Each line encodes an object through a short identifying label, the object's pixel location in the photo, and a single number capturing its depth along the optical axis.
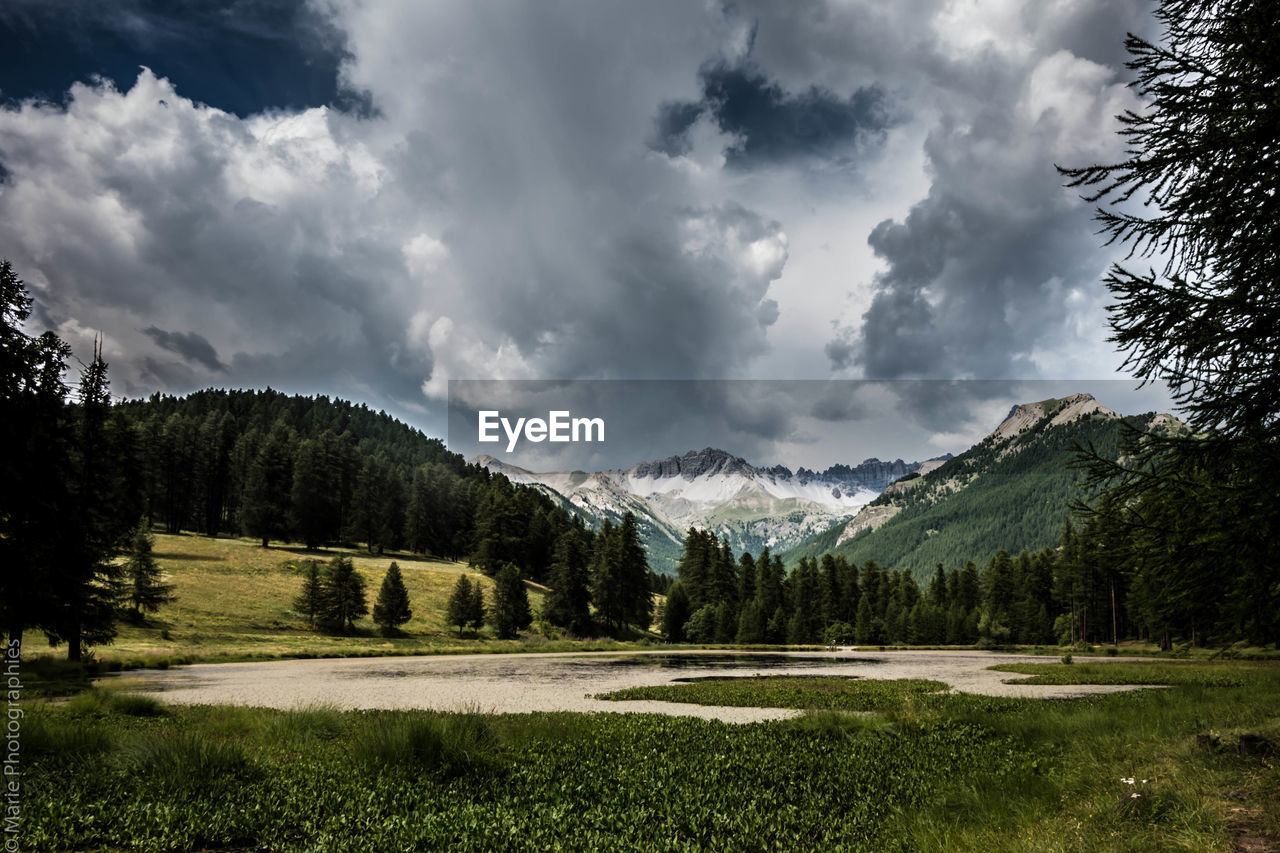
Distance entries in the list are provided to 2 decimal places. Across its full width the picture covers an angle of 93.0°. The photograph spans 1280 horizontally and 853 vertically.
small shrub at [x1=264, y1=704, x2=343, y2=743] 13.02
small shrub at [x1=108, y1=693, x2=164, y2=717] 16.58
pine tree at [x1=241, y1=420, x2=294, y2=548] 96.56
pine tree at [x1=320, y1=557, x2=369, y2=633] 64.06
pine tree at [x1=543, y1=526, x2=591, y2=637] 83.38
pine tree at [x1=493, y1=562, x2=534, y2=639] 74.75
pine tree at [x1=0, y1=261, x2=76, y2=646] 19.33
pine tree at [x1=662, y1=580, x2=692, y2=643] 93.12
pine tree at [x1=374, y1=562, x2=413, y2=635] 65.88
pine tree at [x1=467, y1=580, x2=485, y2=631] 70.94
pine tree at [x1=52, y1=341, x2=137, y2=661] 30.12
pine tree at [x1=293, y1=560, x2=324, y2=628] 63.59
